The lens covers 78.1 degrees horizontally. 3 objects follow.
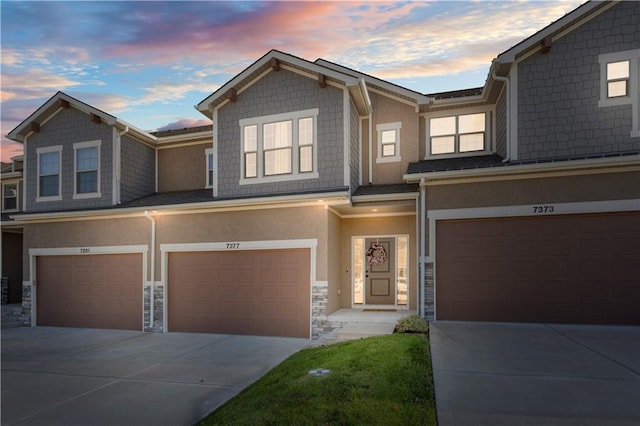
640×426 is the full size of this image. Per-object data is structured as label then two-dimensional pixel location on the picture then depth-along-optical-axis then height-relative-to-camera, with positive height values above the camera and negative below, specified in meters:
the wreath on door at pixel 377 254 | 12.40 -0.97
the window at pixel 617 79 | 9.73 +3.59
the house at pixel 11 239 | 18.04 -0.75
